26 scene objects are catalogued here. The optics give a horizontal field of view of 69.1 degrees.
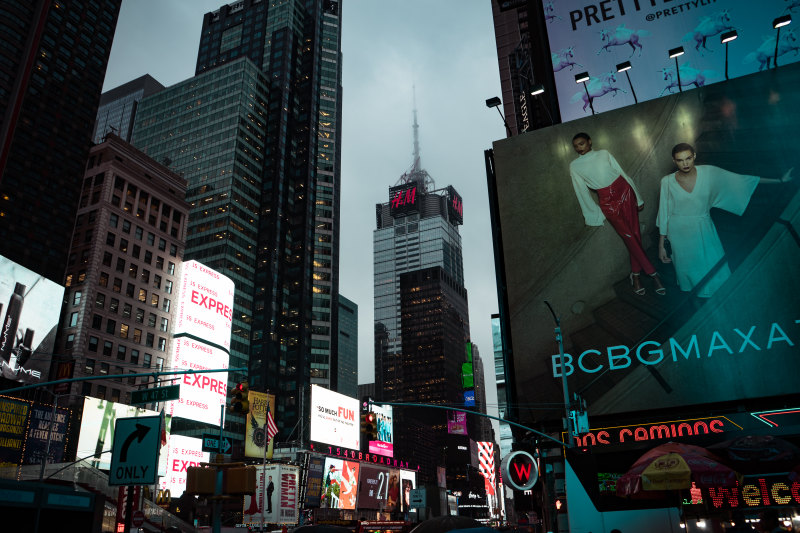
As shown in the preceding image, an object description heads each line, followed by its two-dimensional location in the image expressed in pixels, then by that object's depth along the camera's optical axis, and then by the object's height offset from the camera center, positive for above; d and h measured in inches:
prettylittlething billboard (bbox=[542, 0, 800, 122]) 1424.7 +1049.1
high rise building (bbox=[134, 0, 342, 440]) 5447.8 +2782.1
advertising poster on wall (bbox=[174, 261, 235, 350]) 2721.5 +844.7
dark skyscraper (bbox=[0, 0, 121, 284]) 4264.3 +2738.4
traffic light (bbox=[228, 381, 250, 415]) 829.8 +118.4
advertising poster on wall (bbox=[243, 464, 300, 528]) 2063.2 -37.1
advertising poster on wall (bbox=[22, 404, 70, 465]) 1828.2 +176.1
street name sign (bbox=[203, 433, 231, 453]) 1208.2 +88.5
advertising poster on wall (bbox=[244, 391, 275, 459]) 2228.3 +230.5
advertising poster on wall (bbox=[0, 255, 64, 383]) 2208.4 +647.0
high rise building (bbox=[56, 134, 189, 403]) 3100.4 +1203.2
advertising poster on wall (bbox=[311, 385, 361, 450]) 2581.2 +290.2
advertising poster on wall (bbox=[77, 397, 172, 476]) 2047.2 +220.0
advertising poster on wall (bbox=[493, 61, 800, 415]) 1150.3 +463.1
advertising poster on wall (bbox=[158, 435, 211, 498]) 2425.0 +121.1
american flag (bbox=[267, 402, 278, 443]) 2110.0 +202.7
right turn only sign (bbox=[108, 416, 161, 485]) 532.1 +35.0
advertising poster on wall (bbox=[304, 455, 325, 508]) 2406.5 +24.3
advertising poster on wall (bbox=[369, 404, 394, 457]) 3058.6 +243.2
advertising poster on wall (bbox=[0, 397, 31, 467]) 1755.7 +188.8
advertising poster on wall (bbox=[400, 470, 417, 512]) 3249.8 -8.8
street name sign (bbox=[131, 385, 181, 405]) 714.8 +111.8
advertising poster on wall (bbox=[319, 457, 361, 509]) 2527.1 +6.6
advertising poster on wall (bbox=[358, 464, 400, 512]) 2856.8 -20.5
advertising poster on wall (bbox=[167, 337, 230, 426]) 2529.5 +451.6
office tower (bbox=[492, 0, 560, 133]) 1681.8 +1396.3
